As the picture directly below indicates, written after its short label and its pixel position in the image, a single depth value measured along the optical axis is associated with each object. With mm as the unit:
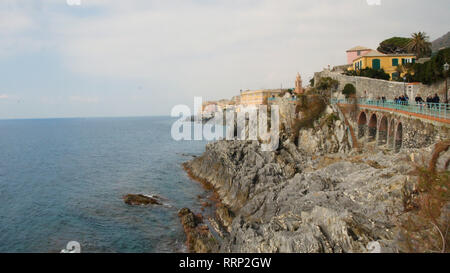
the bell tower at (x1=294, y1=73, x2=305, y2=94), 56841
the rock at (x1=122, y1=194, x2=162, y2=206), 32125
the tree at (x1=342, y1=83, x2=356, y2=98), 44250
